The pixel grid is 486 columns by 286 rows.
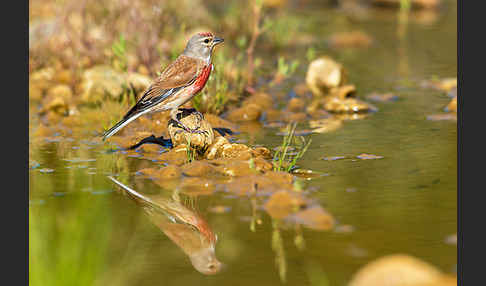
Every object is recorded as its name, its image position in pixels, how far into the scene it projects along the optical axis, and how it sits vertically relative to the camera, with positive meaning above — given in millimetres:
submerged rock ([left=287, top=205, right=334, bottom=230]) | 10734 -689
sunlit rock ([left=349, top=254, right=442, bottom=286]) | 8078 -845
